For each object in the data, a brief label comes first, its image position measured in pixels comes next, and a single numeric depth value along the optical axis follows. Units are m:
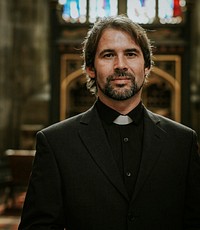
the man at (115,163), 1.90
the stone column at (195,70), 11.22
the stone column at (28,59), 12.34
